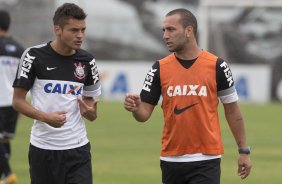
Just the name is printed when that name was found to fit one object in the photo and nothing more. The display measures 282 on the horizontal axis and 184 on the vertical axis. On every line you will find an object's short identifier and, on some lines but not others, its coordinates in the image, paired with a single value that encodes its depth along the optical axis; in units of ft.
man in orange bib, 54.80
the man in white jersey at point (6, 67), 88.99
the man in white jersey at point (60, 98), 56.85
